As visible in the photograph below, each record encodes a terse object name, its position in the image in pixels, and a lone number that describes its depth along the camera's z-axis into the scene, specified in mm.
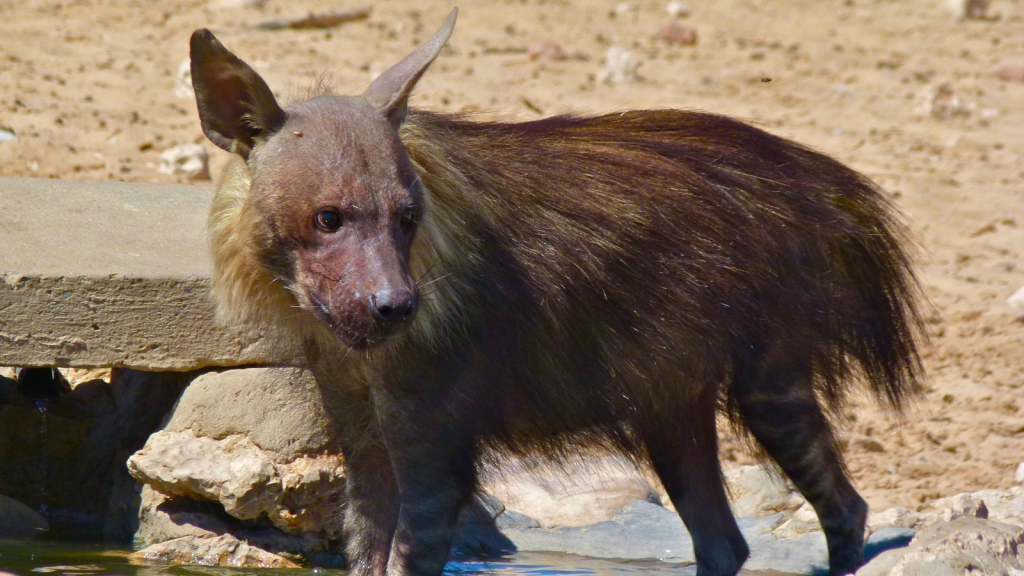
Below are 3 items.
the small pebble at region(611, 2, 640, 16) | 22594
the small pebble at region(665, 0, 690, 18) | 22781
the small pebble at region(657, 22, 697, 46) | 21281
